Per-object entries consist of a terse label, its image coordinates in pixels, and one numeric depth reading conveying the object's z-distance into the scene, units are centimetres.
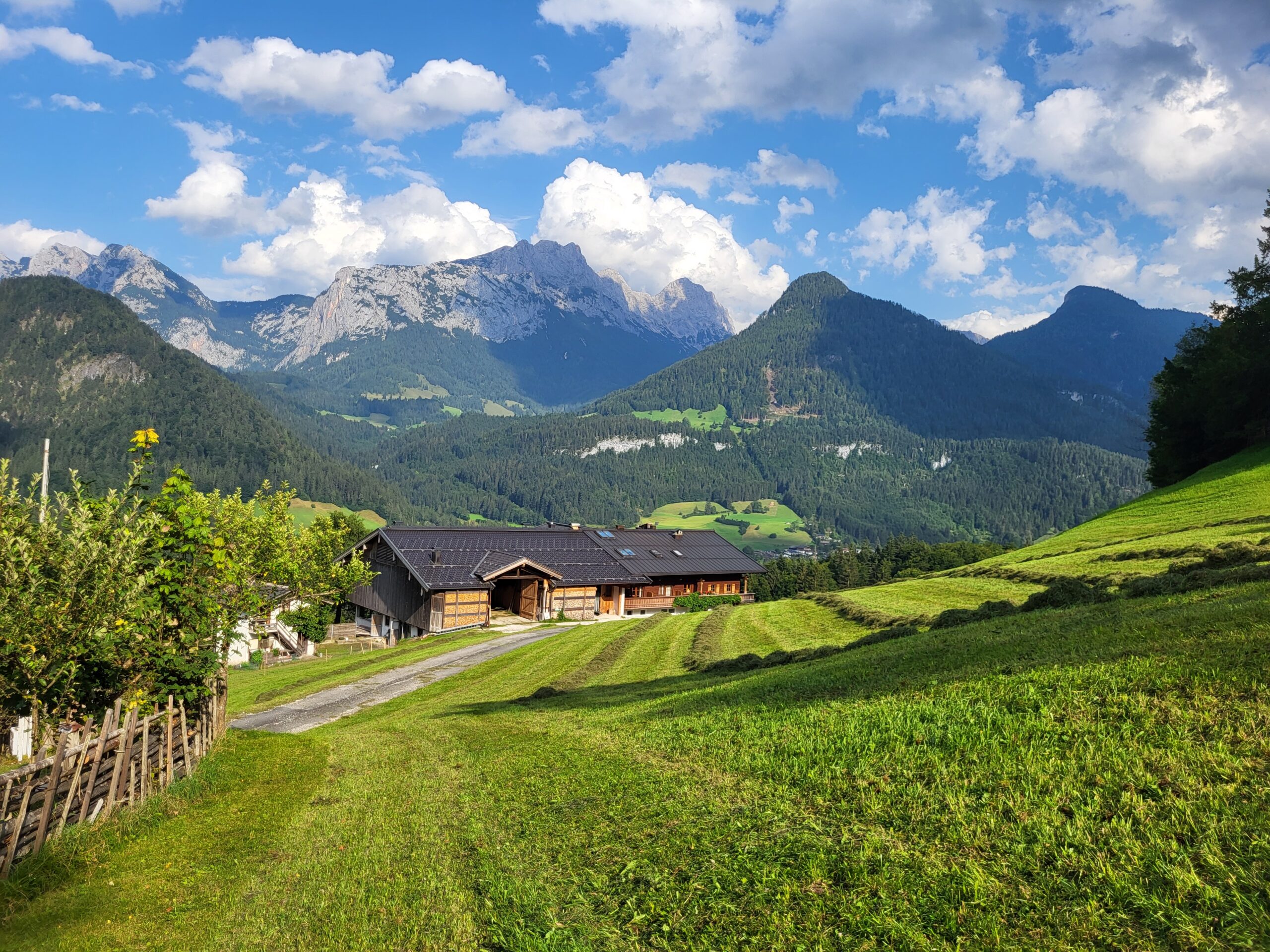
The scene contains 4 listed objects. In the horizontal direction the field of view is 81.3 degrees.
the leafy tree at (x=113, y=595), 1243
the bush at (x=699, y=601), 6938
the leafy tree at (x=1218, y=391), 5391
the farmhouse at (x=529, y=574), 6012
